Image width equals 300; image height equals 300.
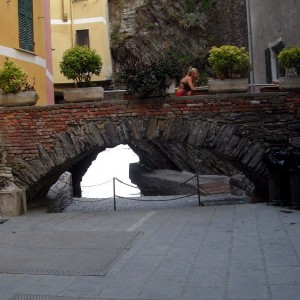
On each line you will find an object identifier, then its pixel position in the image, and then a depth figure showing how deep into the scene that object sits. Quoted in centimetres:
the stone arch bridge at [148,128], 1059
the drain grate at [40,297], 453
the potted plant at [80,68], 1088
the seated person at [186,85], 1142
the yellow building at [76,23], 2602
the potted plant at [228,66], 1061
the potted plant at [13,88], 1091
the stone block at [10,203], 1039
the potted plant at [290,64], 1040
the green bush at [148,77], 1052
